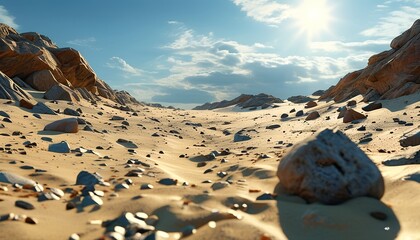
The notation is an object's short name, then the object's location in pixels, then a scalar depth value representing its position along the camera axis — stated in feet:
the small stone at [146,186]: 14.55
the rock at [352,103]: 55.20
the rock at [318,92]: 177.47
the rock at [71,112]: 42.95
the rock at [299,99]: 139.37
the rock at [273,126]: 49.25
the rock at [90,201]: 12.14
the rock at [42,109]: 38.91
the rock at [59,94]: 57.52
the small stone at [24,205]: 11.14
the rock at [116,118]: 47.02
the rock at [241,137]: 39.57
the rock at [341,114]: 43.14
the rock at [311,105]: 77.42
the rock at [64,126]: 29.66
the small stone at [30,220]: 10.09
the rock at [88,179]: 15.31
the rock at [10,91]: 42.63
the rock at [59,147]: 22.03
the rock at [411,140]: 21.74
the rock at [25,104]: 39.73
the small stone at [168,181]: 15.66
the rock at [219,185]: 14.52
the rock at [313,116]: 50.11
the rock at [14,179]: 13.92
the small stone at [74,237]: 9.39
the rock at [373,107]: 43.42
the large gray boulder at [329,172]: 12.28
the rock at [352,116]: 37.76
